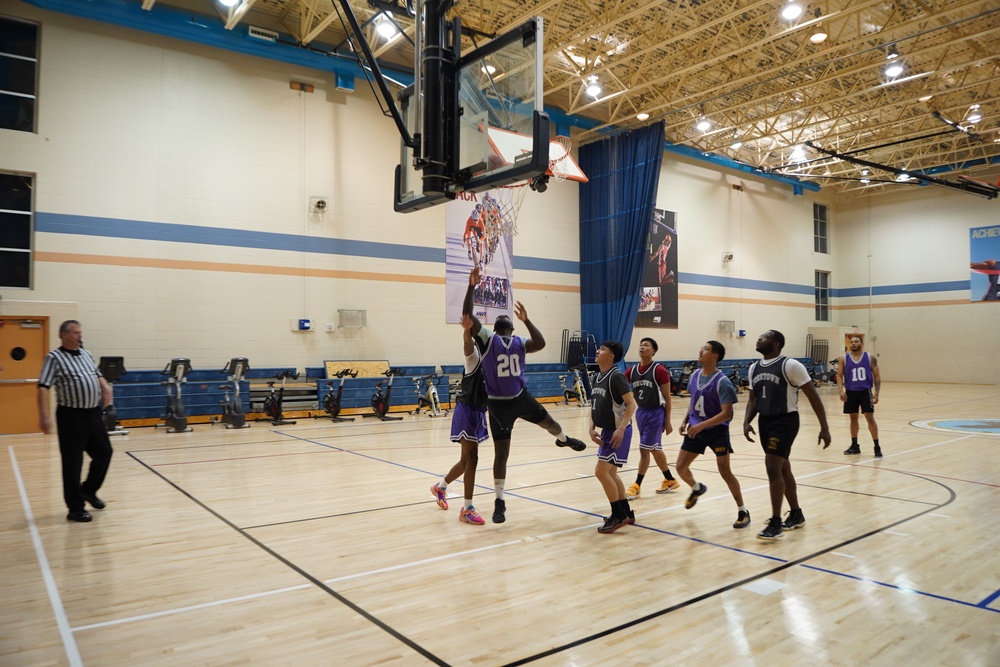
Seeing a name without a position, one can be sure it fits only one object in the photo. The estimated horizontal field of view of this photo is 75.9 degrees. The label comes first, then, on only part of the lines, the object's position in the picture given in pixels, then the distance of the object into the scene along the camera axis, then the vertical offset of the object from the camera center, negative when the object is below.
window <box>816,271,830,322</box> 28.83 +2.37
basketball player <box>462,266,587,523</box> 5.40 -0.27
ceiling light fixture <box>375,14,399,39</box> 14.06 +7.18
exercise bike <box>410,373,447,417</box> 15.23 -1.04
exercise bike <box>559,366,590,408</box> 18.50 -1.23
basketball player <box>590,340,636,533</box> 5.18 -0.62
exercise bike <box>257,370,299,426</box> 13.55 -1.11
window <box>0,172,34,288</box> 12.23 +2.40
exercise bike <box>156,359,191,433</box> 12.16 -0.84
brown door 11.62 -0.26
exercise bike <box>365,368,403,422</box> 14.37 -1.11
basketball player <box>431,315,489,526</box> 5.57 -0.62
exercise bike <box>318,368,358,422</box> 14.30 -1.12
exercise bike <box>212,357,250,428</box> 12.79 -0.97
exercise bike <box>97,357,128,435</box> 11.41 -0.35
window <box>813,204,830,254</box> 28.84 +5.41
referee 5.64 -0.48
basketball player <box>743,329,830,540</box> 5.09 -0.51
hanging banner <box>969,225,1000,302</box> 25.16 +3.35
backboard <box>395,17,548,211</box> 5.01 +1.93
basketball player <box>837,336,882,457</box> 9.17 -0.50
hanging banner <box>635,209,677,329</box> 22.11 +2.51
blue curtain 19.41 +3.91
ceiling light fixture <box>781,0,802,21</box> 13.30 +7.07
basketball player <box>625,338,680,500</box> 6.38 -0.54
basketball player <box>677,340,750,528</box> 5.39 -0.59
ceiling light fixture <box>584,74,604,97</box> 17.20 +7.07
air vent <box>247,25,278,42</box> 14.36 +7.23
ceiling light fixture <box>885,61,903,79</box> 16.14 +7.07
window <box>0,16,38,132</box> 12.48 +5.52
